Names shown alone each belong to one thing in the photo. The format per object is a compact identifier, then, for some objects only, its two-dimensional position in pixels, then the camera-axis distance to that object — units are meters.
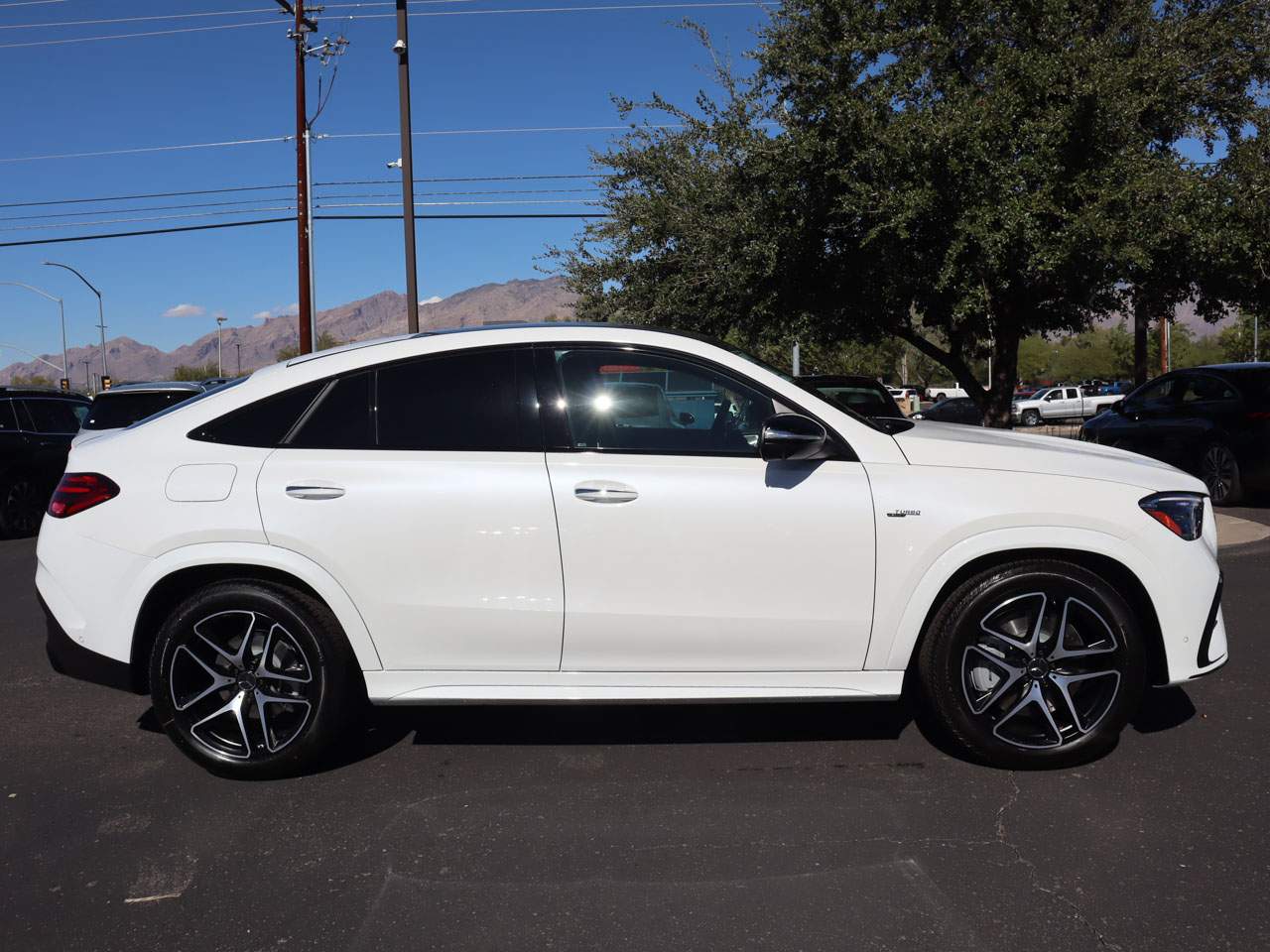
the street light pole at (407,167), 15.20
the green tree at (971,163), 9.82
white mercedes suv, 3.74
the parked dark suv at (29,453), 11.30
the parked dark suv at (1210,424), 10.81
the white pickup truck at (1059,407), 42.81
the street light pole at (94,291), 38.91
